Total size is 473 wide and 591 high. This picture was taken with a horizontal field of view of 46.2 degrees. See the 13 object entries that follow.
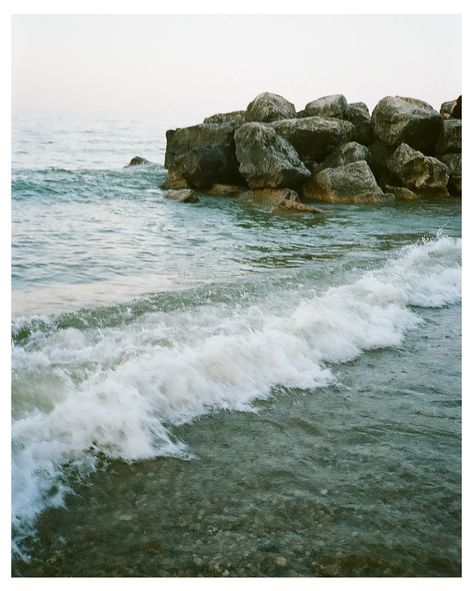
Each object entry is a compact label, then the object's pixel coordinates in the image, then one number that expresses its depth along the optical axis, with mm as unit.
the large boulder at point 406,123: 20859
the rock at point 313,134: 20531
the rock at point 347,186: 18688
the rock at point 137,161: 29469
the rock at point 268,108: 22141
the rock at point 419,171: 20234
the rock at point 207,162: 19891
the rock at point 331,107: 21875
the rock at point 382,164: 21250
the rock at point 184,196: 17694
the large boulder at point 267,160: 18188
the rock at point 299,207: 16141
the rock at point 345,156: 20078
